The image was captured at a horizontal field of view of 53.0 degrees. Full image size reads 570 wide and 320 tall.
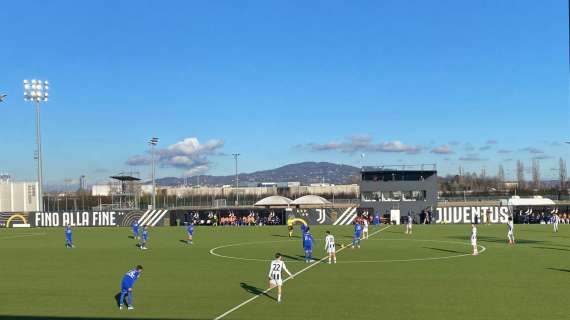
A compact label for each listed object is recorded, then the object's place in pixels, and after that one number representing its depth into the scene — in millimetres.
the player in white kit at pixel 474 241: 33750
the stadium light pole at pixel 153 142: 81000
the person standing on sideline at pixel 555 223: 52156
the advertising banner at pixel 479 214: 66500
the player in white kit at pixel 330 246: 30484
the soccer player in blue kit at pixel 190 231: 45656
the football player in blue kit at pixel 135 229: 49781
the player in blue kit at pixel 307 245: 31688
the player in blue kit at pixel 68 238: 43500
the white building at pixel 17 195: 101812
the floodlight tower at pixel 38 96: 71375
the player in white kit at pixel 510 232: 40531
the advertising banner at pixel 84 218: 72312
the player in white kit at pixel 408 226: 52859
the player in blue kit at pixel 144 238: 41566
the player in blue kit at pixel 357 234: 38500
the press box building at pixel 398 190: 72875
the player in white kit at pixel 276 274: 20625
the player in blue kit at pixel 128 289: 19625
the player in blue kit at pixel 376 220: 67250
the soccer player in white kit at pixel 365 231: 47009
